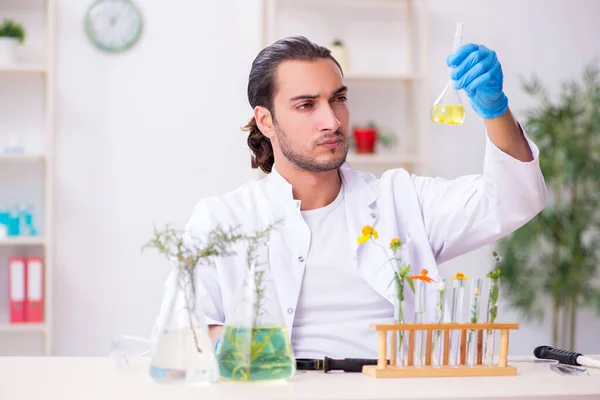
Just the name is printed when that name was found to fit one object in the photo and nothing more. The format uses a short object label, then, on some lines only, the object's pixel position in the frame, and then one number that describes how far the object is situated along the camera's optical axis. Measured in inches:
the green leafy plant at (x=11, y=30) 200.1
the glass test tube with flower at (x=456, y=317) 91.4
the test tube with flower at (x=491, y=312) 92.1
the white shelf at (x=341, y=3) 214.4
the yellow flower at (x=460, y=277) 91.2
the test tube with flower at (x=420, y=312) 91.0
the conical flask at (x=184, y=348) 85.4
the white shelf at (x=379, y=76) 203.7
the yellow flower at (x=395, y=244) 91.6
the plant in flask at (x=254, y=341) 86.6
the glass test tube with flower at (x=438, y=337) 91.1
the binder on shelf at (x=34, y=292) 197.0
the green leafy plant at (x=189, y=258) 86.3
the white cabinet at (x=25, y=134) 209.3
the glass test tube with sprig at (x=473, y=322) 91.9
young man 108.9
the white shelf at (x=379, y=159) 204.4
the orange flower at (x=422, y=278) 91.4
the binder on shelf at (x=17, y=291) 196.8
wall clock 211.3
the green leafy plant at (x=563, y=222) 203.9
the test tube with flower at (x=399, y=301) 90.5
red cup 207.6
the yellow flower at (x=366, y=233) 92.7
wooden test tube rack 90.0
